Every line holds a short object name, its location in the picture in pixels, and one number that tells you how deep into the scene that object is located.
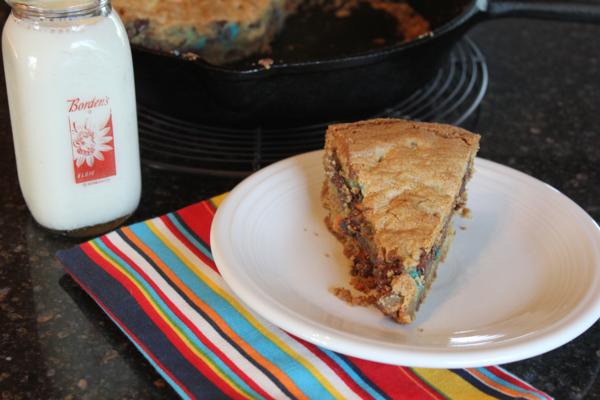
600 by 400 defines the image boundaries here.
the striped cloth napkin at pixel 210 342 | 0.59
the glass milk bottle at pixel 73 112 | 0.63
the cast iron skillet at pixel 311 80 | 0.69
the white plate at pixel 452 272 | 0.58
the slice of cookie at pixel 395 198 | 0.61
